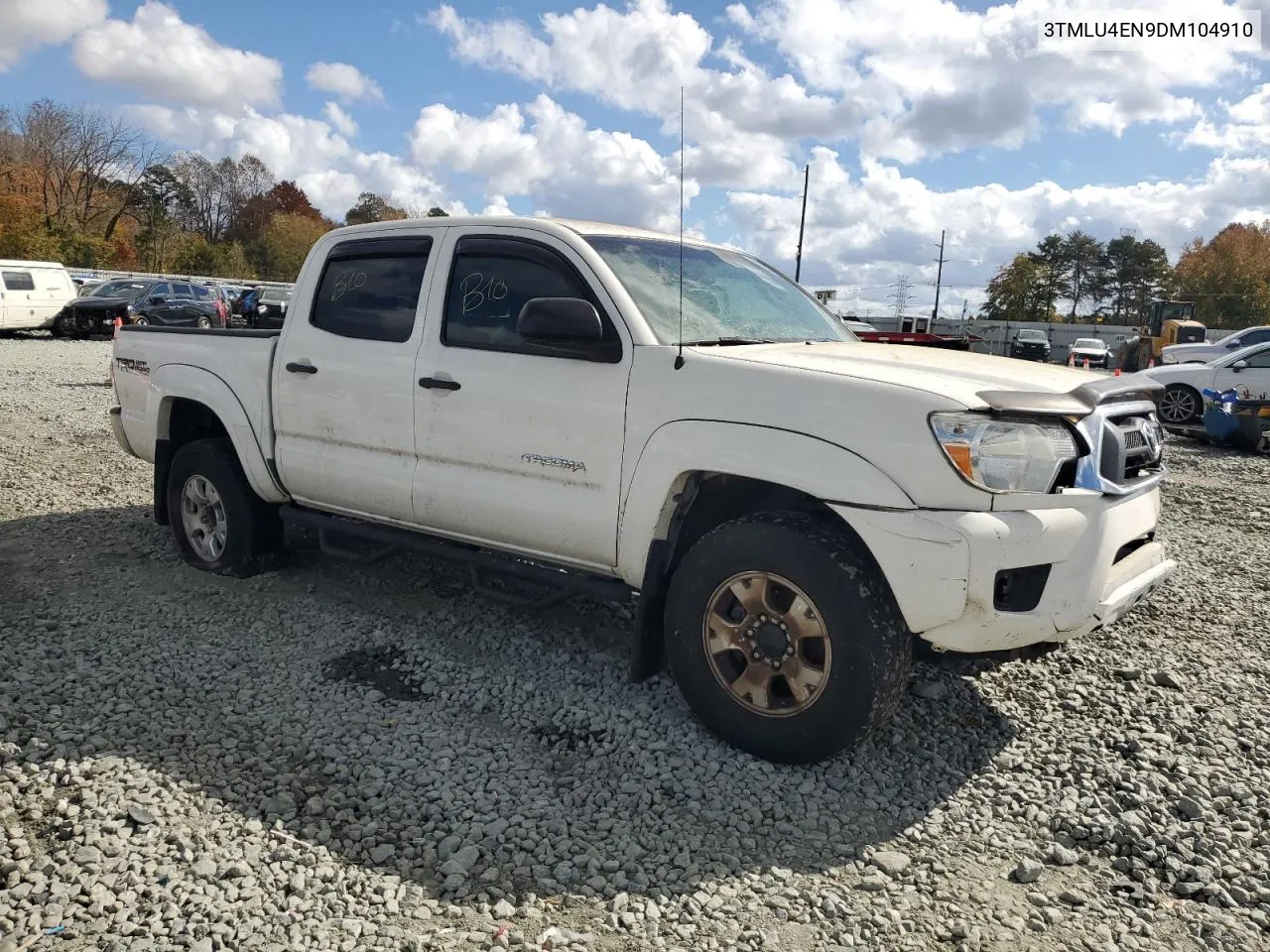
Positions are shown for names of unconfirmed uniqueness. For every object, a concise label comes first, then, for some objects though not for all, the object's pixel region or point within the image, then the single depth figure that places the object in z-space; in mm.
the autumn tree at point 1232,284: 56281
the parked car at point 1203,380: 13148
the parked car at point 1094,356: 29766
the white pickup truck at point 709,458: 2992
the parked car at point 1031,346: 39562
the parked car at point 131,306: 22688
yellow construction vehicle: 26578
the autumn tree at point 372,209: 72419
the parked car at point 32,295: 22312
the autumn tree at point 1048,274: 74312
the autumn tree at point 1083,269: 82625
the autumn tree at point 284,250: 63688
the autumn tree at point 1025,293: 74312
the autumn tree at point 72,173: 59156
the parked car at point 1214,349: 18219
